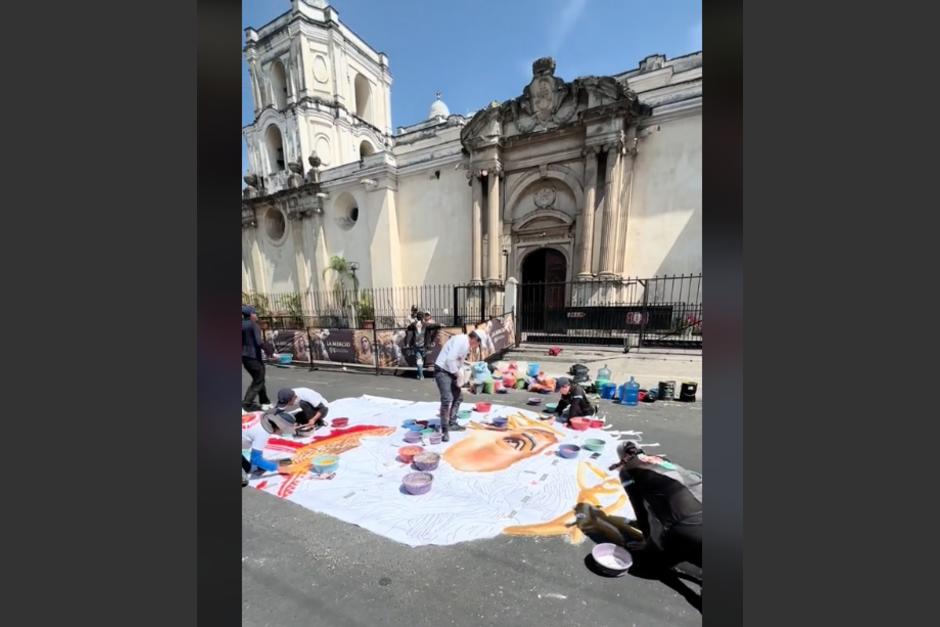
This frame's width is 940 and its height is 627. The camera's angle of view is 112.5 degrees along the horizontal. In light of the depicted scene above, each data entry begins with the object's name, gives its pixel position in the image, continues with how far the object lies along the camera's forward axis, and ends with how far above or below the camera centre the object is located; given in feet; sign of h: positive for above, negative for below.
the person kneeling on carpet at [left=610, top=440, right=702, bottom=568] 6.68 -4.46
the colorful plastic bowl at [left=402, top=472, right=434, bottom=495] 10.53 -5.96
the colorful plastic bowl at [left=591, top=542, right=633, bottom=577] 7.01 -5.79
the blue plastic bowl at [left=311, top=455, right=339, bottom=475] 11.95 -5.91
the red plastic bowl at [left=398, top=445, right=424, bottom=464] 12.98 -6.04
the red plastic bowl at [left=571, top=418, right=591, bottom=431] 15.55 -5.70
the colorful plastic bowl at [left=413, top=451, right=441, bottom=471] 12.05 -5.86
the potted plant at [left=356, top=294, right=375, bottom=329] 57.36 -0.53
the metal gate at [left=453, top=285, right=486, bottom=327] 48.57 +0.93
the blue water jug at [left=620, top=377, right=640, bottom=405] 19.08 -5.12
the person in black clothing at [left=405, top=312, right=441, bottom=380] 27.94 -2.26
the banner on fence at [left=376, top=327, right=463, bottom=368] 29.15 -3.68
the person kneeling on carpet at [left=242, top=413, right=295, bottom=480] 12.11 -5.83
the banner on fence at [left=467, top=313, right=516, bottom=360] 30.33 -2.44
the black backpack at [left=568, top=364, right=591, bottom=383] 17.95 -3.67
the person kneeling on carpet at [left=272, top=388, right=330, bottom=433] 15.69 -5.00
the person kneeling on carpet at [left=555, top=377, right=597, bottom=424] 16.35 -5.04
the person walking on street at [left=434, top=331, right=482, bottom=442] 15.07 -2.86
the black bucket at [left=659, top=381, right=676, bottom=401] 20.10 -5.18
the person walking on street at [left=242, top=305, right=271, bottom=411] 18.39 -2.64
